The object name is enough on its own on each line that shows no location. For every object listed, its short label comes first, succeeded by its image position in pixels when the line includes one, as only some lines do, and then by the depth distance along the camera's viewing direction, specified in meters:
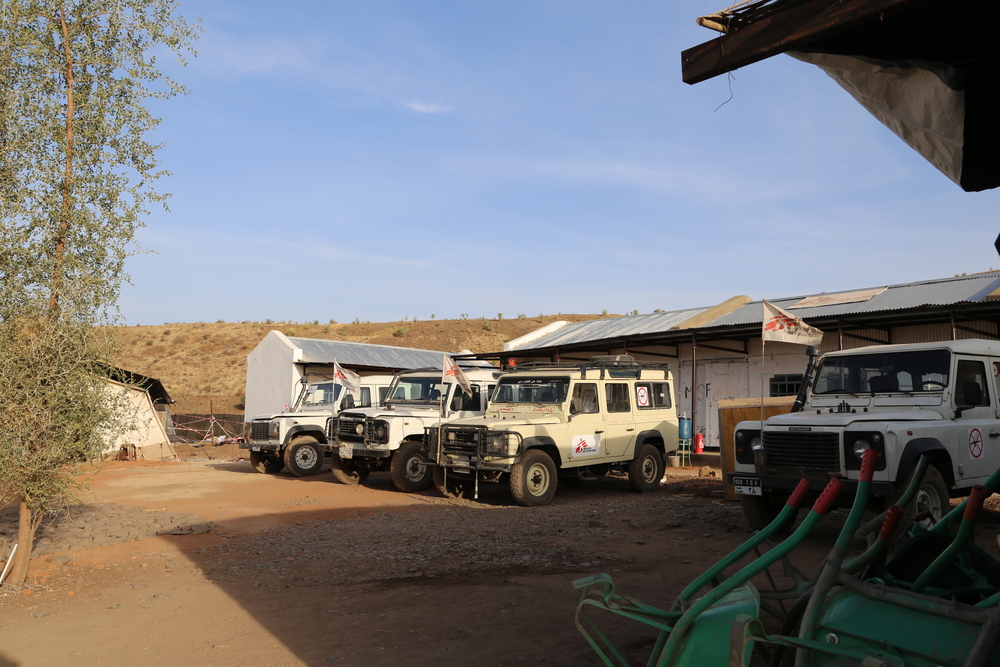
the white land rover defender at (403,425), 13.04
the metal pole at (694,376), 17.63
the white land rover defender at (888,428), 7.01
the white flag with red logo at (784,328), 10.38
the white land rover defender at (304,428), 15.74
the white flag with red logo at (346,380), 16.11
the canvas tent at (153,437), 23.58
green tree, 6.54
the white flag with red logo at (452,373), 13.10
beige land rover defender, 11.00
